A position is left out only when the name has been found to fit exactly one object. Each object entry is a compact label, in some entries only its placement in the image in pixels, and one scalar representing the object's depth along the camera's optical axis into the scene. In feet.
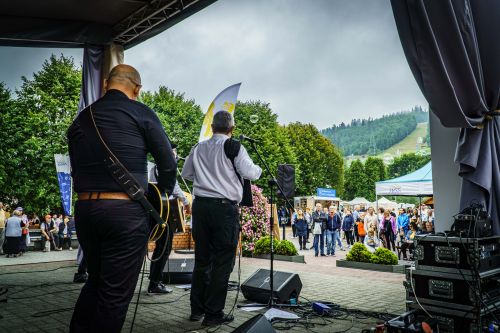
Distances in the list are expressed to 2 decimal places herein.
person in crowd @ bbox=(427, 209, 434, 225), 54.62
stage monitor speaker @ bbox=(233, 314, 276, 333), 7.75
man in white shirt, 12.72
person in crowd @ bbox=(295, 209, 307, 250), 52.19
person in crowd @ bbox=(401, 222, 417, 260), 39.32
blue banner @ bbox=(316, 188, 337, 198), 132.78
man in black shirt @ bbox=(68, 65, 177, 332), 7.64
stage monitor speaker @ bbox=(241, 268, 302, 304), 15.17
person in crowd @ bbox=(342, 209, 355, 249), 57.11
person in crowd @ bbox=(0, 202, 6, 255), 44.57
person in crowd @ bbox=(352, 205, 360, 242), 65.15
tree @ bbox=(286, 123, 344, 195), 159.12
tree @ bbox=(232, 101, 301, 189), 119.45
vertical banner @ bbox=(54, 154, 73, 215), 30.48
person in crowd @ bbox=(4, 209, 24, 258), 44.34
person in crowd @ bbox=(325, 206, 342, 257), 46.70
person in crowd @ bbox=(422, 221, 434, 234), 39.10
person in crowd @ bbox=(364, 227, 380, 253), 50.01
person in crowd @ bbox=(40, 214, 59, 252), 53.26
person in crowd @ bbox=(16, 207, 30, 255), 47.51
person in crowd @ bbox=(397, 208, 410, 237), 53.11
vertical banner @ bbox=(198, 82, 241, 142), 44.88
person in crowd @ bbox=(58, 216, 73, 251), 55.31
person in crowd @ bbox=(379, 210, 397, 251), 49.25
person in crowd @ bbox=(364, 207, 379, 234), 53.68
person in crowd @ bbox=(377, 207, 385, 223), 54.60
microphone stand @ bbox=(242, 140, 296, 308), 14.77
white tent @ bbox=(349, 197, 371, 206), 143.19
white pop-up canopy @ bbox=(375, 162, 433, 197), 47.98
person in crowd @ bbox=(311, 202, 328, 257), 46.11
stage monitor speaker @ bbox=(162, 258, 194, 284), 20.42
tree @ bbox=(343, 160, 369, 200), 261.65
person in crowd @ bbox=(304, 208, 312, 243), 58.76
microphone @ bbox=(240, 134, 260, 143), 13.85
